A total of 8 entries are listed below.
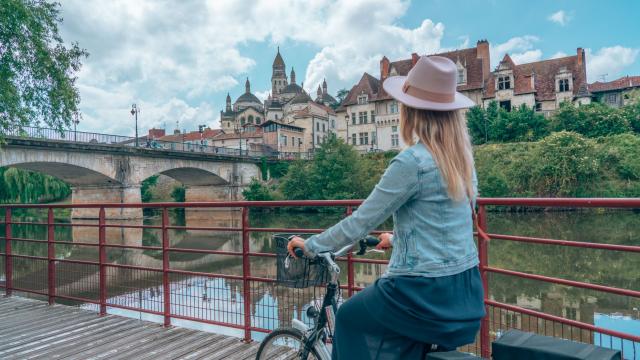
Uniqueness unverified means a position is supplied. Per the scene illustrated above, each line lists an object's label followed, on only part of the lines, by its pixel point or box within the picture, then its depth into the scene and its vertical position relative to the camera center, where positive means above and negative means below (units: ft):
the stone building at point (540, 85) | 128.36 +27.37
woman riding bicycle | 5.34 -0.58
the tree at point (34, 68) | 34.71 +10.15
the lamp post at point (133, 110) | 119.44 +20.65
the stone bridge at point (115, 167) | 81.98 +5.23
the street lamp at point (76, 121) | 42.46 +6.58
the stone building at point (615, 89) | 141.38 +27.99
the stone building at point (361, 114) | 158.30 +24.86
